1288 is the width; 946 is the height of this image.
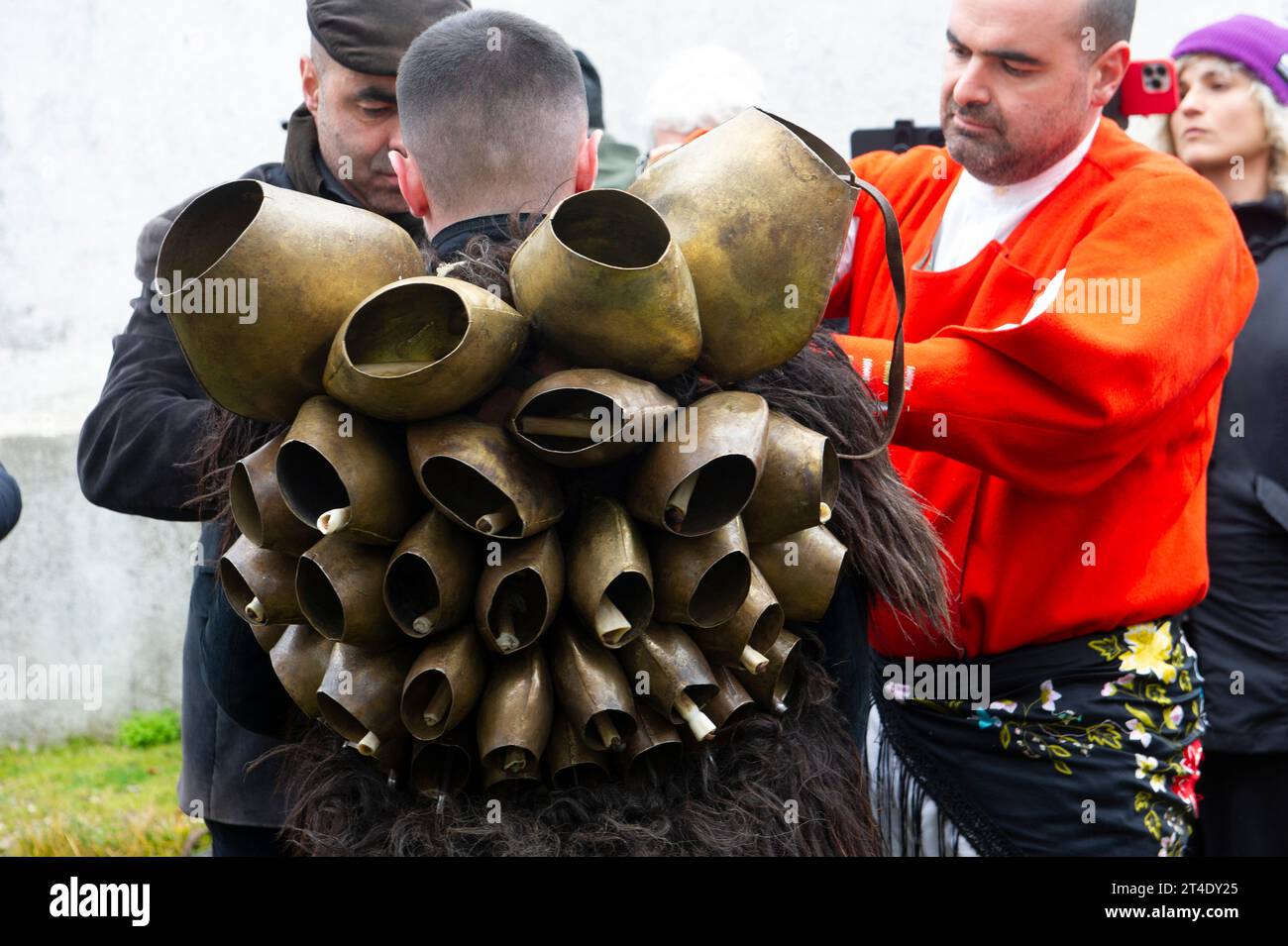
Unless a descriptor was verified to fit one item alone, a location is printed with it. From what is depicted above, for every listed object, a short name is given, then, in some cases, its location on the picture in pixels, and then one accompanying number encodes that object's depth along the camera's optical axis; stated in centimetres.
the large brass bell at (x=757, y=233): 139
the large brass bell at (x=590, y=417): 131
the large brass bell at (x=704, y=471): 132
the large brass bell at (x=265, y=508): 136
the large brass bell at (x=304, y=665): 145
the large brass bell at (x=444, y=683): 136
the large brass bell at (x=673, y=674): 138
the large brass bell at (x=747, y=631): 140
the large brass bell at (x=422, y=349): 129
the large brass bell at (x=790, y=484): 138
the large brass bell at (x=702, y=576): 136
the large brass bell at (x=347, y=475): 131
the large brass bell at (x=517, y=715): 136
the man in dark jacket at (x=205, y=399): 207
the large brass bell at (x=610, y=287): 130
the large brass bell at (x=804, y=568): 147
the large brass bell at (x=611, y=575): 133
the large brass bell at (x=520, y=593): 134
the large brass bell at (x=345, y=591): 134
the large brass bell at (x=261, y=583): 142
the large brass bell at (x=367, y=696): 138
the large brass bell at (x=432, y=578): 133
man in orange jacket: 209
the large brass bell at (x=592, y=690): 136
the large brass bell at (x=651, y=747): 141
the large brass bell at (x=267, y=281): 129
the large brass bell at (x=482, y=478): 131
